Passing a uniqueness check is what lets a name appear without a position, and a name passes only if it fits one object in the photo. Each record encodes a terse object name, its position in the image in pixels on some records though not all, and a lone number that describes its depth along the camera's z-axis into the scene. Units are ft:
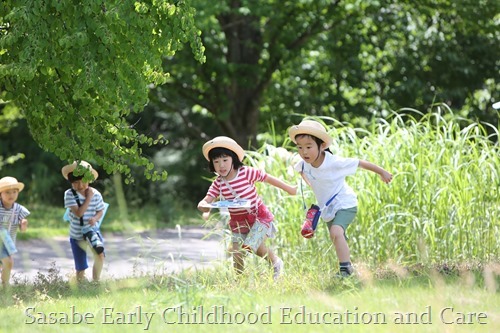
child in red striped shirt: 50.14
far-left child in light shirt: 56.49
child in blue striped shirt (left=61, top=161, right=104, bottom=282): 57.47
